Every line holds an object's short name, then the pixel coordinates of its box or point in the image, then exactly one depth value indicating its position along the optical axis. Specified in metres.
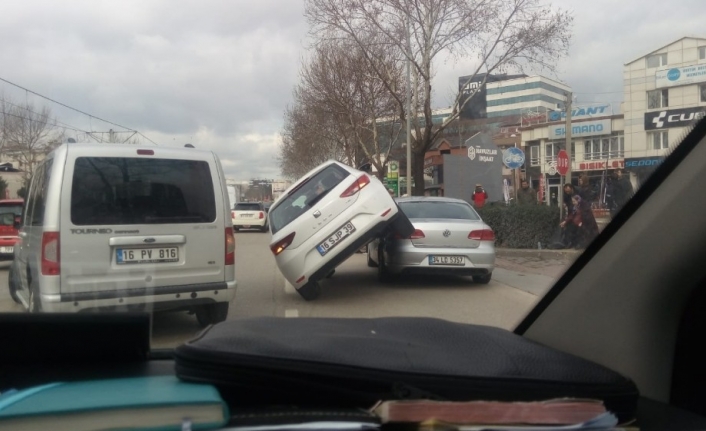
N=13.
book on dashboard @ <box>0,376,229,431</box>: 1.38
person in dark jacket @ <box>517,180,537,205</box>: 8.83
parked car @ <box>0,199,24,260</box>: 8.47
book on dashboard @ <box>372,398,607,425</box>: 1.49
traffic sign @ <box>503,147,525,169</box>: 12.72
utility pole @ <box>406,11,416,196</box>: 19.97
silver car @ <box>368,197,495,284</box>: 8.72
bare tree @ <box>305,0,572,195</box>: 18.05
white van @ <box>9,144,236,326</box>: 5.63
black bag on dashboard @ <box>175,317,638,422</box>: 1.64
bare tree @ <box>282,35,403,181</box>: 27.17
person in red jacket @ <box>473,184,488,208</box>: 15.46
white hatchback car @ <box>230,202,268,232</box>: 29.31
